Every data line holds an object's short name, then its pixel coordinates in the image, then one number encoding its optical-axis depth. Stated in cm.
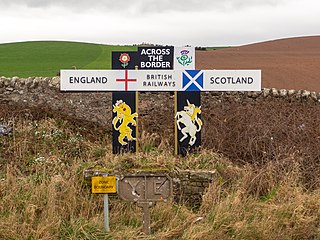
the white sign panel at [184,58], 834
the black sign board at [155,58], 833
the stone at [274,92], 1244
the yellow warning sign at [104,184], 552
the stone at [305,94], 1246
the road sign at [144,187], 561
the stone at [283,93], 1241
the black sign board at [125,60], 821
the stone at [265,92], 1241
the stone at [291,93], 1242
